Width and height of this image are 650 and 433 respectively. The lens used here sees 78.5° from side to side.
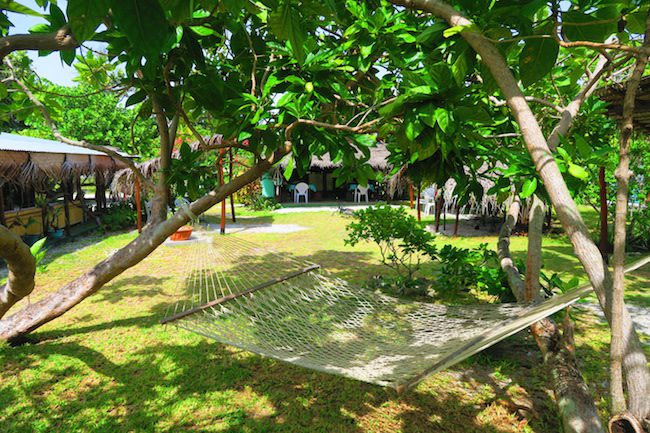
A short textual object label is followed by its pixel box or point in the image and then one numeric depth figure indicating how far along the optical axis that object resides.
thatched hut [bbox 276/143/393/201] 15.94
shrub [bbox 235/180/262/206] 13.39
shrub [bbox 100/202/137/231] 9.15
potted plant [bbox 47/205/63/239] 7.92
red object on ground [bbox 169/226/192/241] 7.55
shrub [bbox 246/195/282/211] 13.11
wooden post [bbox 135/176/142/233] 8.15
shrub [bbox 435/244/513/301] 3.32
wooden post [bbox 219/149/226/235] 8.24
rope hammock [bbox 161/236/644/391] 1.64
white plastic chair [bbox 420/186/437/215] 11.32
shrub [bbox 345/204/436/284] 4.04
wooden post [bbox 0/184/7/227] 6.26
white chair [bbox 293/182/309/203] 15.52
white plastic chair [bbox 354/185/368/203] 15.71
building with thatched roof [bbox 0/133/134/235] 6.07
